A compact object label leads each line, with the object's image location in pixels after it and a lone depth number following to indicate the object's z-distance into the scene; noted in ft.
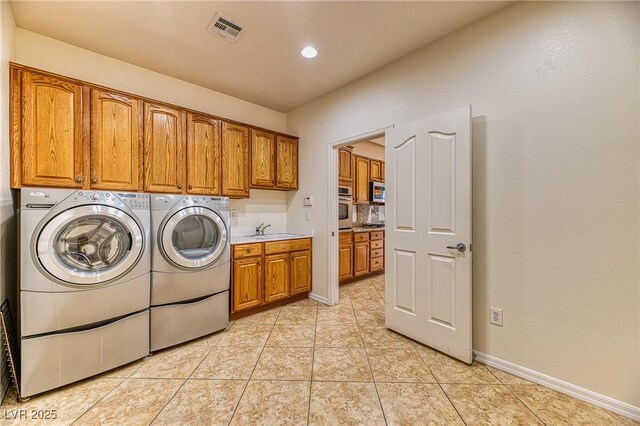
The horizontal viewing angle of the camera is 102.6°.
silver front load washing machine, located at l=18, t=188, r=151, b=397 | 5.31
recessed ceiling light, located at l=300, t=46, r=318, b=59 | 7.54
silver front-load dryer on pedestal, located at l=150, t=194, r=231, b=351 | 7.07
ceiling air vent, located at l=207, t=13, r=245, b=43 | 6.46
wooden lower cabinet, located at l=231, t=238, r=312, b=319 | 9.16
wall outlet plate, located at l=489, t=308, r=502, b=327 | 6.25
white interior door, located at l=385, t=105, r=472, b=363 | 6.45
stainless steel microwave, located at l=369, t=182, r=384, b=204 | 16.42
